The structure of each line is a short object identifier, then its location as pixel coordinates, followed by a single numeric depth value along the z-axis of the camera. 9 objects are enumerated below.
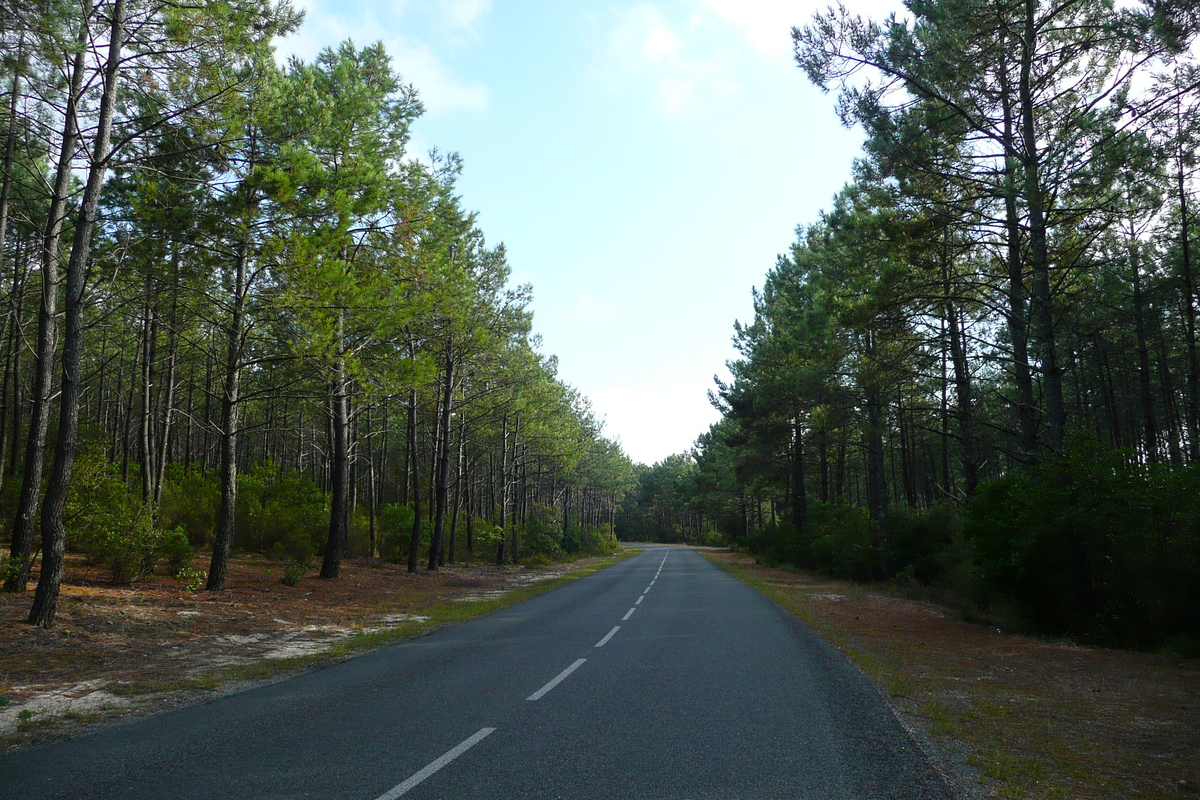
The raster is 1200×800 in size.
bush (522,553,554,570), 37.47
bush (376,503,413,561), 29.51
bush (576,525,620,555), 54.04
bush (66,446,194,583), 14.27
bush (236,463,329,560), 25.20
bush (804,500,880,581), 25.25
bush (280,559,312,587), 18.08
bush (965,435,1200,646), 10.05
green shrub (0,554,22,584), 12.20
